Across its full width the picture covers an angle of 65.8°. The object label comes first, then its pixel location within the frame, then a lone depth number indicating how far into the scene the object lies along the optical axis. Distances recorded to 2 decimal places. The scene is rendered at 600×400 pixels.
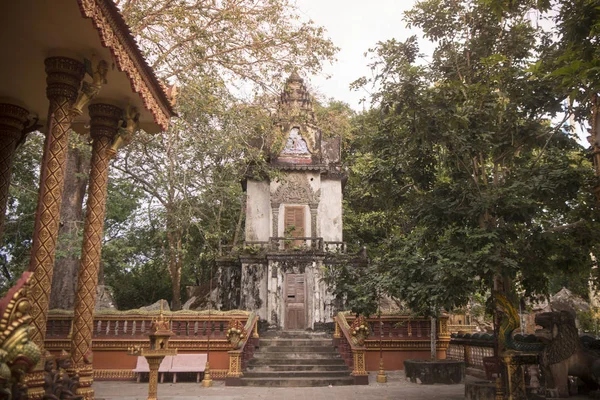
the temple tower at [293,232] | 18.52
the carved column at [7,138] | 5.82
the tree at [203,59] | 10.16
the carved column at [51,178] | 4.39
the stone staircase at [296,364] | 11.53
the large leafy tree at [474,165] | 7.73
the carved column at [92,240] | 5.46
